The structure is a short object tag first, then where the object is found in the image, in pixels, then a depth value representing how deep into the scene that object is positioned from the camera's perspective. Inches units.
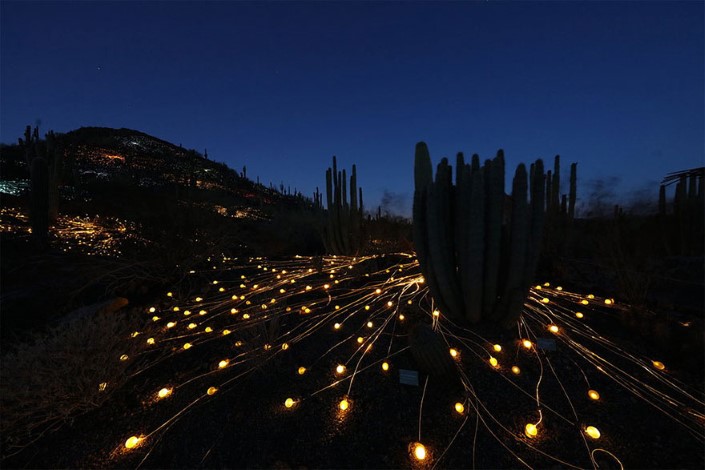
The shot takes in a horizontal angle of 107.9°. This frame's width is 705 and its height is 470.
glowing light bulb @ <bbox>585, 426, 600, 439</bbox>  60.3
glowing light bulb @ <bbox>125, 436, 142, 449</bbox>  64.6
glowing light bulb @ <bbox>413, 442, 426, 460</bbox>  56.9
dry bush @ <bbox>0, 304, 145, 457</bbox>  68.3
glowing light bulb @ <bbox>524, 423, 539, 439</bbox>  61.9
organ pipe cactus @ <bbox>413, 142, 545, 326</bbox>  87.0
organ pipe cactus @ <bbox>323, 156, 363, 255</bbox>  249.6
